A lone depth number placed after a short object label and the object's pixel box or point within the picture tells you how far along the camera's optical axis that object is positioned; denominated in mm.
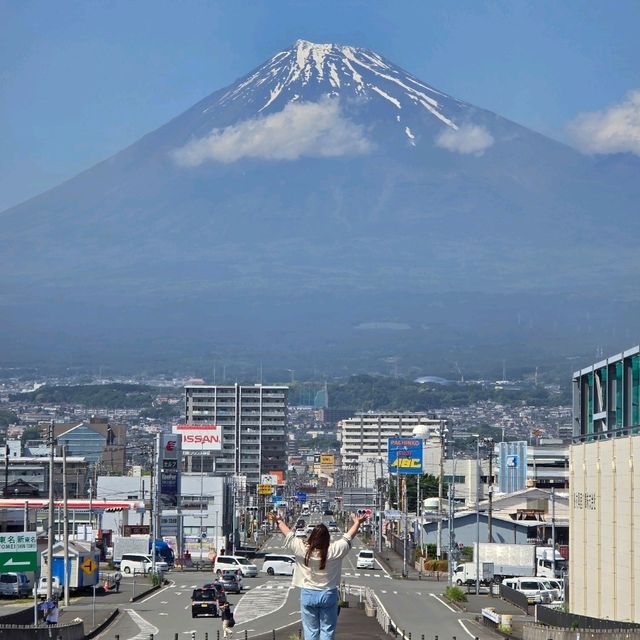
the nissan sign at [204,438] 152750
